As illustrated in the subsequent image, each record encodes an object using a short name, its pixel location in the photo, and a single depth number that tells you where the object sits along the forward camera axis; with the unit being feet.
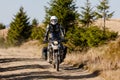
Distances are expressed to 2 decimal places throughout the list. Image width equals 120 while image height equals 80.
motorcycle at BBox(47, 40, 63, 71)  55.57
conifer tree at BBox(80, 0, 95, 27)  127.95
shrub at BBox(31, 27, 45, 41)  120.88
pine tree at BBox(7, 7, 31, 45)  193.07
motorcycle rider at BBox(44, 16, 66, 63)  56.44
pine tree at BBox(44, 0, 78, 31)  115.65
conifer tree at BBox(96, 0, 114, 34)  126.99
